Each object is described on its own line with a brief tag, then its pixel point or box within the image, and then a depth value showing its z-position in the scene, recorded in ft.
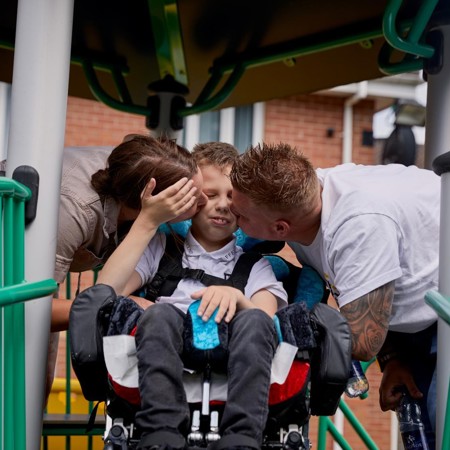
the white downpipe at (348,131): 33.42
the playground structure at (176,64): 8.45
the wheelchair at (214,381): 7.39
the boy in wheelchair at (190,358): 6.96
